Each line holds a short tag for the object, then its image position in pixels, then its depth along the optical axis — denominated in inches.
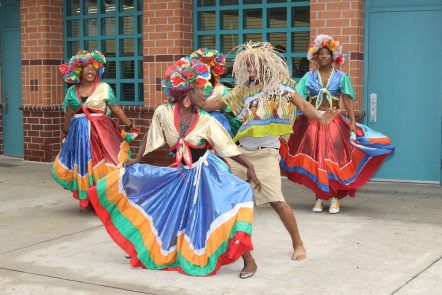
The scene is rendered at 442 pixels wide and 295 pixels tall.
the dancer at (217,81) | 291.4
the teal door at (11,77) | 526.0
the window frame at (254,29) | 408.8
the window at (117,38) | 462.9
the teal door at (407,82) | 375.6
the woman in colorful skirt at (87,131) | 321.7
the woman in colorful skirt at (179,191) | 221.6
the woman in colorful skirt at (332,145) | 314.2
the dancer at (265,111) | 238.1
